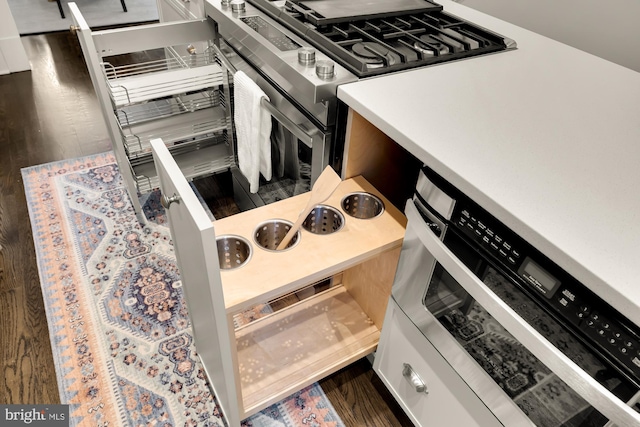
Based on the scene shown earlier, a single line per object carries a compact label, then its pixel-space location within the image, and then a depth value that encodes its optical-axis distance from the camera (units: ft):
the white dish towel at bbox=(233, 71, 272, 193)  4.20
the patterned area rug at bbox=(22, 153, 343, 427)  4.23
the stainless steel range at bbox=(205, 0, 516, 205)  3.38
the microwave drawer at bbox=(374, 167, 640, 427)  2.07
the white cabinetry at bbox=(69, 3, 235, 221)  4.91
